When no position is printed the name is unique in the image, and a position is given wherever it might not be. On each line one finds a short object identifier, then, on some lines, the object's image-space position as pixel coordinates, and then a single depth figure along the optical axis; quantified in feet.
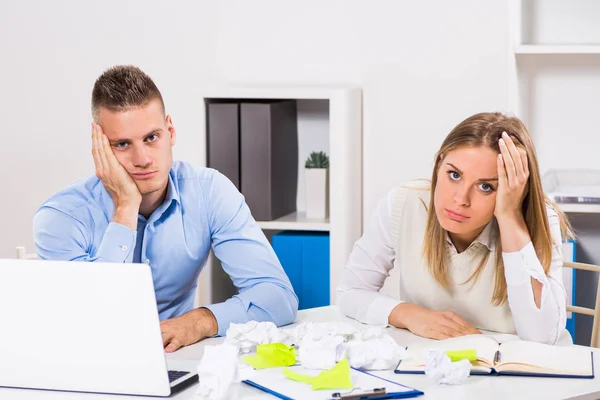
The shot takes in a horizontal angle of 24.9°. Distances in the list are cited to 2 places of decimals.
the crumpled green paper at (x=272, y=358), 6.68
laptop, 6.14
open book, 6.58
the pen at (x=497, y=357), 6.66
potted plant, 10.65
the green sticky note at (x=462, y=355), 6.62
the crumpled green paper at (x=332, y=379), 6.33
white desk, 6.30
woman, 7.37
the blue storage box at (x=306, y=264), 10.55
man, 7.84
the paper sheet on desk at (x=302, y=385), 6.27
